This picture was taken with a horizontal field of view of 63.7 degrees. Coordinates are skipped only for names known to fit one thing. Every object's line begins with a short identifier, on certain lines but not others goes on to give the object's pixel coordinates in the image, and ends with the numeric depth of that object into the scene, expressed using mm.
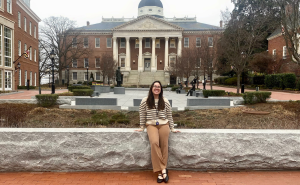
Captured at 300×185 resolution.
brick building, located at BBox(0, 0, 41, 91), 25606
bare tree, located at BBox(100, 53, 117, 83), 37281
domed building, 58375
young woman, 4113
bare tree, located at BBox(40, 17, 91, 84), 45250
